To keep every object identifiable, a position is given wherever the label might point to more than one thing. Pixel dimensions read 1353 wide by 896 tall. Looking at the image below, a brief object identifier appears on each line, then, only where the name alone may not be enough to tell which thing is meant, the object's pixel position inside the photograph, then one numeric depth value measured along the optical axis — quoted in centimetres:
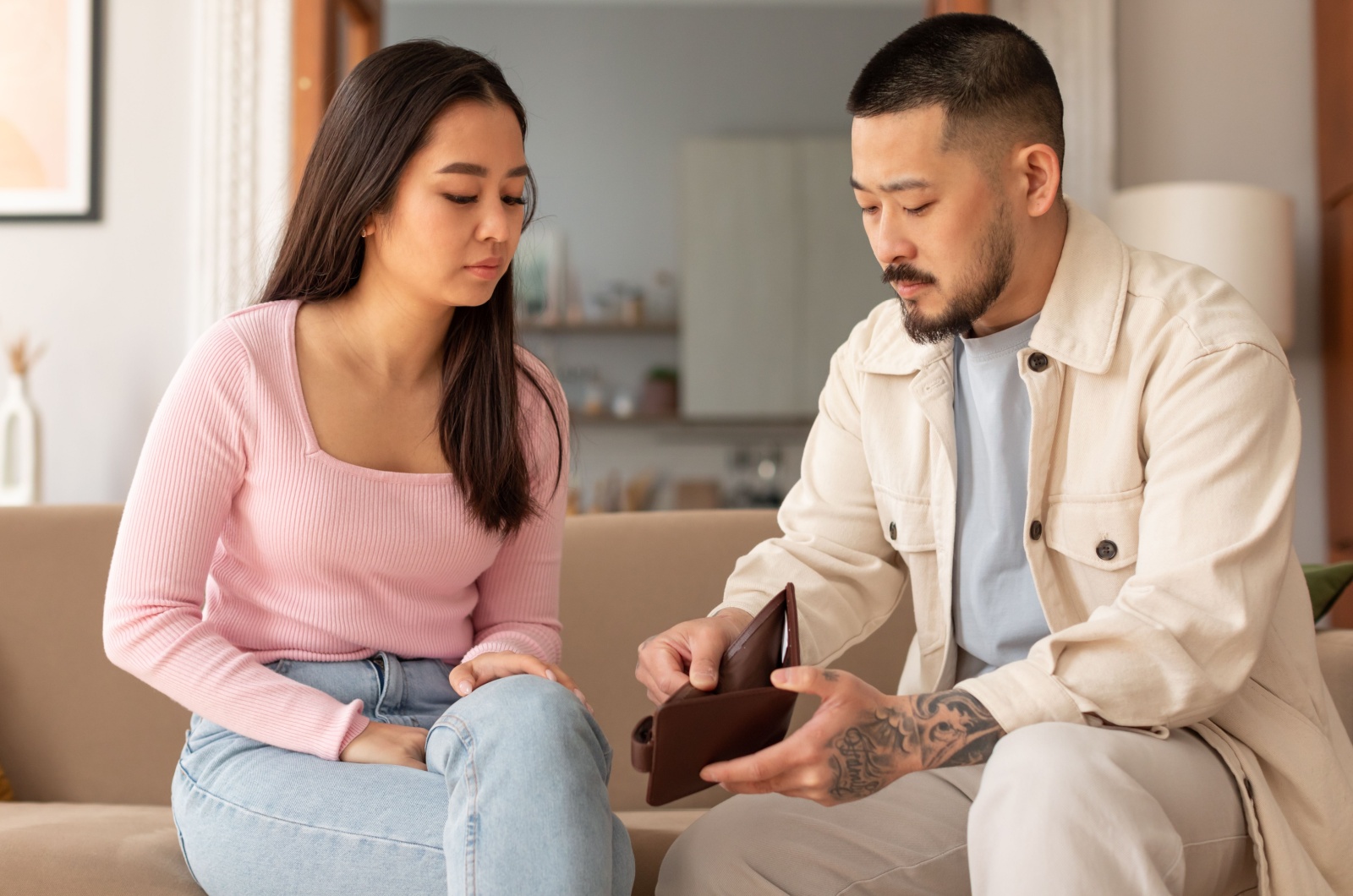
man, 108
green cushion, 175
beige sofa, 181
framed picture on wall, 362
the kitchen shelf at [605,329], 611
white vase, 333
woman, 113
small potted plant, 607
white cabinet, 590
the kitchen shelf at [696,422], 598
